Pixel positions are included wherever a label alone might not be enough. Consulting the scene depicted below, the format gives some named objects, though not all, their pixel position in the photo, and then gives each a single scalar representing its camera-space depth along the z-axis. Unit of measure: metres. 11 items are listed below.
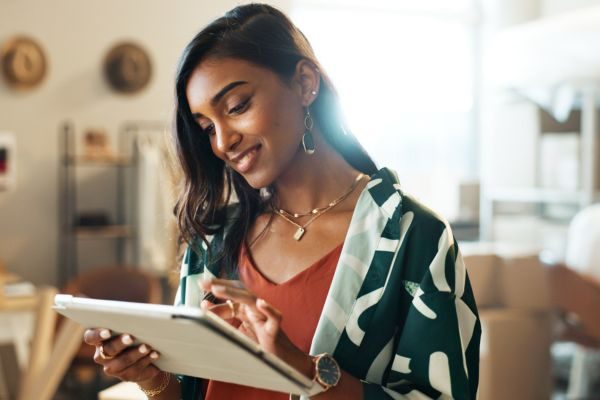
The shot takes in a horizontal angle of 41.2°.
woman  1.26
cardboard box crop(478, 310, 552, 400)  3.83
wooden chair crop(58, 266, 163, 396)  4.82
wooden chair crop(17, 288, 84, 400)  3.59
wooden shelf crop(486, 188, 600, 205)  5.39
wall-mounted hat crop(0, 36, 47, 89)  5.85
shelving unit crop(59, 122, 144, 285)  5.89
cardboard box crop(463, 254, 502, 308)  3.71
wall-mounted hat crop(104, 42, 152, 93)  6.23
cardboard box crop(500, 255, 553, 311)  3.83
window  7.19
